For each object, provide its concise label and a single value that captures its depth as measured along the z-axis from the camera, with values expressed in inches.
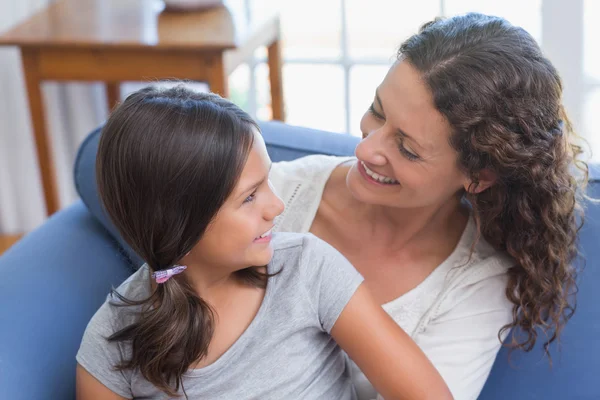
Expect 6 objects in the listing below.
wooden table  100.1
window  109.9
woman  68.8
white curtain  117.3
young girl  63.4
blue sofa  73.4
